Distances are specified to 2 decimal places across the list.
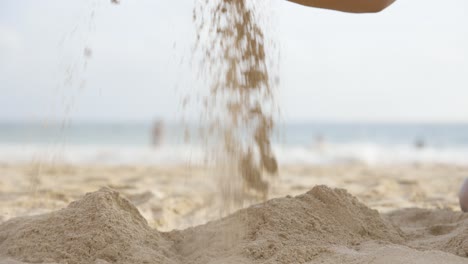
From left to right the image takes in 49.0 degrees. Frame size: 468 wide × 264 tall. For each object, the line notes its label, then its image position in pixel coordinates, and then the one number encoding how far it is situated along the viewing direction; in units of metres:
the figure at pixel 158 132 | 15.59
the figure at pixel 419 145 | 15.27
